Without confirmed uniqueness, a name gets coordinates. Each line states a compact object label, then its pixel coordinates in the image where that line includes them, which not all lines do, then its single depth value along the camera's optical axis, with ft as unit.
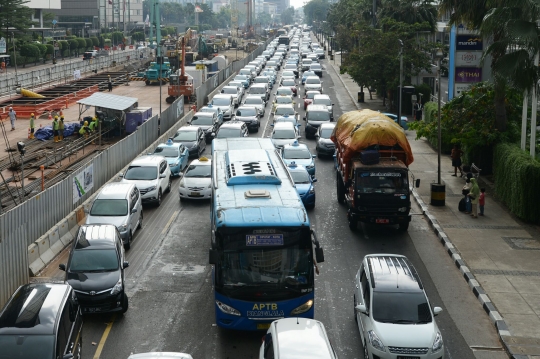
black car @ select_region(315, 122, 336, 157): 121.80
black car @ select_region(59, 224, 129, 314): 54.90
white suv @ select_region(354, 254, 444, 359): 45.93
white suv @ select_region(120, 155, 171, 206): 90.74
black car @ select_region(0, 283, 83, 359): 40.09
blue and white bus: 48.57
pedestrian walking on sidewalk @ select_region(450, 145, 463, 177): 107.04
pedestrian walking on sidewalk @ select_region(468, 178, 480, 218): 84.79
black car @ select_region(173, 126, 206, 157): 122.11
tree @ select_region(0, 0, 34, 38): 248.32
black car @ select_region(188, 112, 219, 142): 136.98
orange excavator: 200.13
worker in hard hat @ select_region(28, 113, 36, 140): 144.07
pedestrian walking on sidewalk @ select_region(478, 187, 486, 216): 85.56
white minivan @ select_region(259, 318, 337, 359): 39.04
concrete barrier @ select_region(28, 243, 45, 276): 66.12
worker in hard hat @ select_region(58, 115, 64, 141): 141.18
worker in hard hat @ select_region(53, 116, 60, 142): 140.64
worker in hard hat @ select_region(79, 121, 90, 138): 140.46
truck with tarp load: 75.41
